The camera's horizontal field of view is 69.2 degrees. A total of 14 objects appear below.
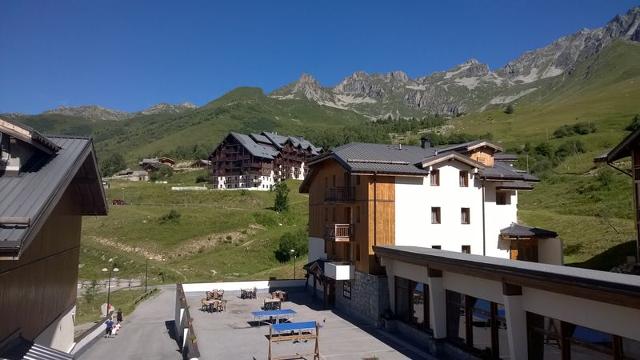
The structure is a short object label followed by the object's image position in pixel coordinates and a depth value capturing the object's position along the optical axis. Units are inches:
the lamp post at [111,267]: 2020.8
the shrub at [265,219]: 2619.8
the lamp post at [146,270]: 1769.2
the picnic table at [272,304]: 1170.0
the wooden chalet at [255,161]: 3791.8
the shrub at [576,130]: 3826.3
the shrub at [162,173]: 4547.5
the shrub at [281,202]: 2849.4
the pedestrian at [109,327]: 987.3
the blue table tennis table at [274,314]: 973.2
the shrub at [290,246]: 2129.7
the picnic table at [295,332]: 713.0
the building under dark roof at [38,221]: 288.3
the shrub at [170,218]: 2581.2
